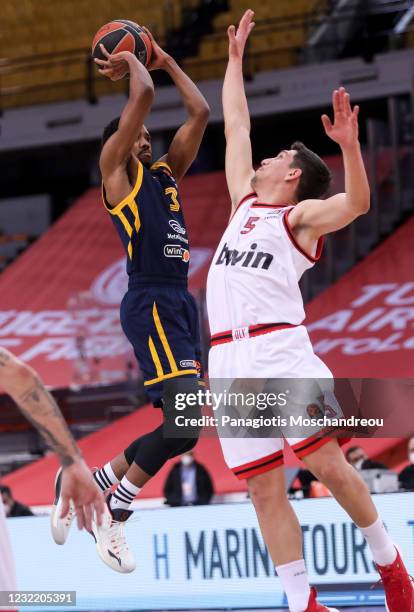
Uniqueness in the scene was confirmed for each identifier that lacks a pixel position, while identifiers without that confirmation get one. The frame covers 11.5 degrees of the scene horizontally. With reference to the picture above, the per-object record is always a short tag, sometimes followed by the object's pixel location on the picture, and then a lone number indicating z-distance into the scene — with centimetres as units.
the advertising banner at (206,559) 1366
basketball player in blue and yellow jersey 1081
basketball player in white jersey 950
